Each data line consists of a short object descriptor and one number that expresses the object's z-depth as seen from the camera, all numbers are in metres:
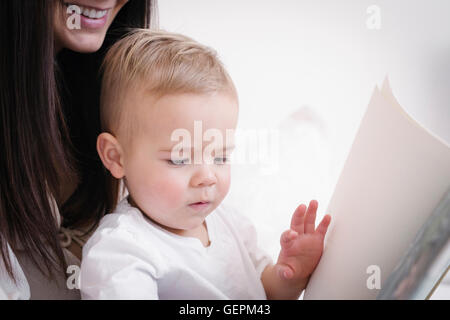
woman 0.73
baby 0.69
